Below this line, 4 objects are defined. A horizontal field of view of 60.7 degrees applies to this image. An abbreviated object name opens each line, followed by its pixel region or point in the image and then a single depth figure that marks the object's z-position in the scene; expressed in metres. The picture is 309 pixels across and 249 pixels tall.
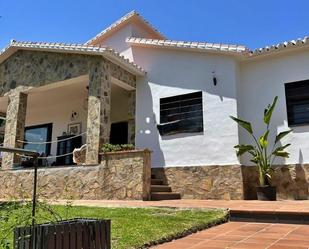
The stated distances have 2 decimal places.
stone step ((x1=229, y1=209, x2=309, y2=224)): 4.35
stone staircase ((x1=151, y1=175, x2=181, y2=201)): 7.05
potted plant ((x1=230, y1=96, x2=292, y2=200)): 6.61
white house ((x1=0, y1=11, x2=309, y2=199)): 7.09
